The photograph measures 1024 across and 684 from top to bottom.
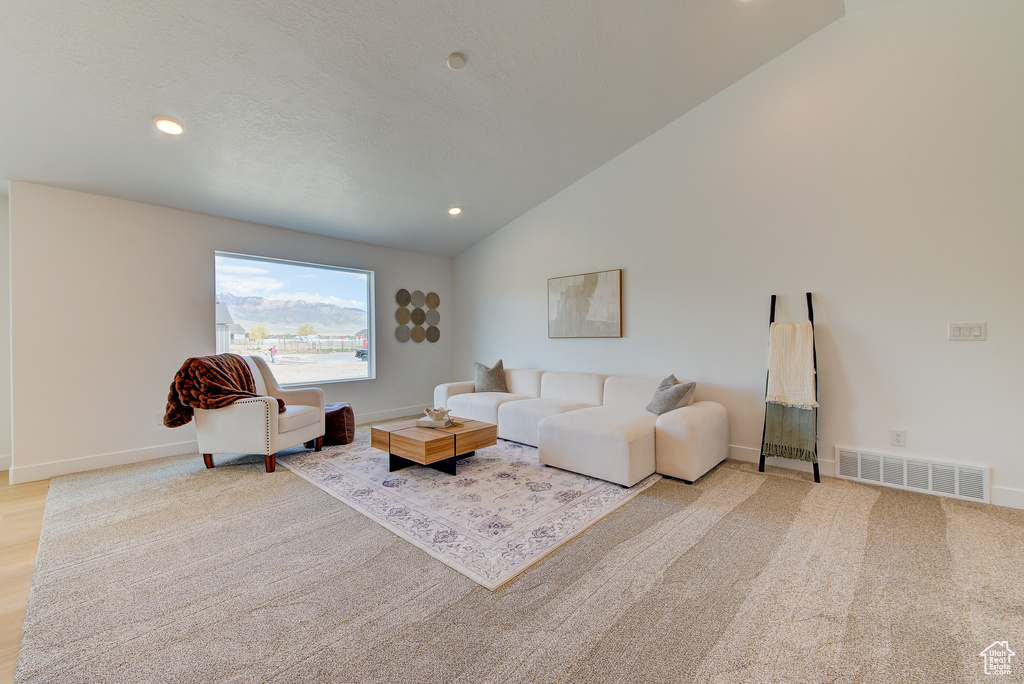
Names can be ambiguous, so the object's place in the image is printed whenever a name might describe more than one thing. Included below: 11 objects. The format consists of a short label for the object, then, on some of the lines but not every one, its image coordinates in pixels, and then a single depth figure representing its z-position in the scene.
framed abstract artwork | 4.24
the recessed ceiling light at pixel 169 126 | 2.70
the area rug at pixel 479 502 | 2.03
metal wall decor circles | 5.52
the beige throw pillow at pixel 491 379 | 4.81
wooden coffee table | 2.91
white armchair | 3.27
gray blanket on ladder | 2.99
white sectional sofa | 2.87
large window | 4.18
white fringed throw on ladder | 2.97
